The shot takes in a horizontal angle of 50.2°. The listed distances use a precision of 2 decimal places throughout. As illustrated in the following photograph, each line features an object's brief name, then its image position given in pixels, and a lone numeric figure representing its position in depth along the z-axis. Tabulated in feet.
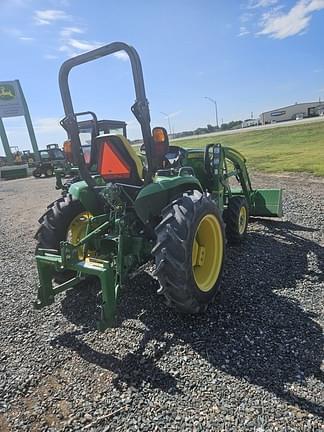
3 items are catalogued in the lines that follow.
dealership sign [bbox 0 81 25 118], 93.09
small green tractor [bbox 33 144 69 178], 79.61
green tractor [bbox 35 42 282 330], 9.76
